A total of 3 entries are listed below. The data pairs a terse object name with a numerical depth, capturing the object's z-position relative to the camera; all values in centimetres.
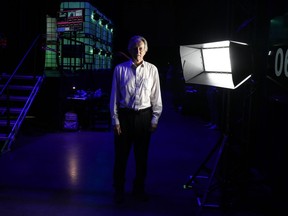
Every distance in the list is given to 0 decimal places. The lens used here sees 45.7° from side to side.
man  380
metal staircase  636
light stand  340
